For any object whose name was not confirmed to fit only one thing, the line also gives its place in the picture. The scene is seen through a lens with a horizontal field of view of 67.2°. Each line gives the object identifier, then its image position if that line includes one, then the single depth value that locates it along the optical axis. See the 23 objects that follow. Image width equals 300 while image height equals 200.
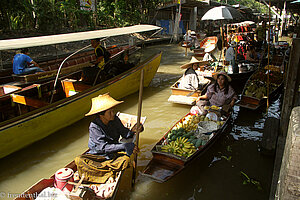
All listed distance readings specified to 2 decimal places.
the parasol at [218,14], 9.28
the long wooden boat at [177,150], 3.86
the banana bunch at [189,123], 5.05
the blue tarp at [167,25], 23.19
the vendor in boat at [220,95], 5.63
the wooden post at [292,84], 3.95
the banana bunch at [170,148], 4.19
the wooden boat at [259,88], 6.59
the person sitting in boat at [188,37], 16.71
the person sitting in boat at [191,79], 7.23
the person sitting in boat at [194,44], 15.84
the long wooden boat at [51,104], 4.77
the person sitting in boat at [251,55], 10.17
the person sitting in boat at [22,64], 6.64
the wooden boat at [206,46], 14.14
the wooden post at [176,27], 18.70
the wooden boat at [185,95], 6.91
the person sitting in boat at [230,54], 9.26
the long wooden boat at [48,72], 6.54
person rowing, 3.51
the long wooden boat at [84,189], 3.02
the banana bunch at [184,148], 4.17
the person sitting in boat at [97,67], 7.13
